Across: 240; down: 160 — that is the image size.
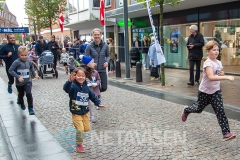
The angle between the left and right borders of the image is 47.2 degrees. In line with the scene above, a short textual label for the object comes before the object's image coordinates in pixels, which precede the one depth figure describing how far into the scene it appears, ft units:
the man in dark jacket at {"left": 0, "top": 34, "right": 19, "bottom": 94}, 25.38
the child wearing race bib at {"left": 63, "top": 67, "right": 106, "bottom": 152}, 13.60
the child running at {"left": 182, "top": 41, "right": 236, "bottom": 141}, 14.01
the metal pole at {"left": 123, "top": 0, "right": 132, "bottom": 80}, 36.86
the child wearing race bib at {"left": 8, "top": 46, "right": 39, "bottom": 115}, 19.81
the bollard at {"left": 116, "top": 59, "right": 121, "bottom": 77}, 40.83
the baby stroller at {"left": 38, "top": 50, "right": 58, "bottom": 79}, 41.65
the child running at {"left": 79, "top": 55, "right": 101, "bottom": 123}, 16.33
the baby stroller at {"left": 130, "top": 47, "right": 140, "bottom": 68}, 52.01
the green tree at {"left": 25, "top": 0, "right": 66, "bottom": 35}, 74.18
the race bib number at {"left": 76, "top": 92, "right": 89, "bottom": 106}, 13.67
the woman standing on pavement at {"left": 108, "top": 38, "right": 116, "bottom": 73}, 48.19
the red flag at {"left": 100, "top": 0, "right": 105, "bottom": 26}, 42.01
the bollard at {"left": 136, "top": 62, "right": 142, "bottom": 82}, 35.52
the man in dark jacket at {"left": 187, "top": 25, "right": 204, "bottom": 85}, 30.63
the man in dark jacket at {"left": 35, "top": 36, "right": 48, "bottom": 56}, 41.22
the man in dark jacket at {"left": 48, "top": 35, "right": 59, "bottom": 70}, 43.96
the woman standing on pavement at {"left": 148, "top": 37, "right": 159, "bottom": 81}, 36.29
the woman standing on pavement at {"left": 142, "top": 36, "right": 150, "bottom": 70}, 49.21
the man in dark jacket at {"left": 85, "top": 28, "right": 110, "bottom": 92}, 19.90
